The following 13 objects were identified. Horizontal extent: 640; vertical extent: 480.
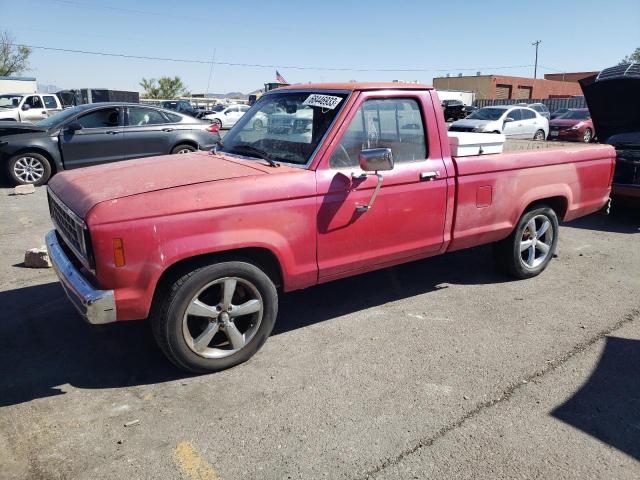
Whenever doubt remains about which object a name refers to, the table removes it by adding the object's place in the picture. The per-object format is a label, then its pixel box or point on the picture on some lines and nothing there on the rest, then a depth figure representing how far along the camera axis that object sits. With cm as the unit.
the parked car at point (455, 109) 1953
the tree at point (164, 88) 6850
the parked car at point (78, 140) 967
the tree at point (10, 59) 5588
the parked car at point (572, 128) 1950
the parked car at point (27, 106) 1869
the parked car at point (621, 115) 684
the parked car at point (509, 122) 1714
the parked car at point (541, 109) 2185
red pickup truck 294
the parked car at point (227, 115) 2790
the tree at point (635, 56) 6875
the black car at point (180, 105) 3150
